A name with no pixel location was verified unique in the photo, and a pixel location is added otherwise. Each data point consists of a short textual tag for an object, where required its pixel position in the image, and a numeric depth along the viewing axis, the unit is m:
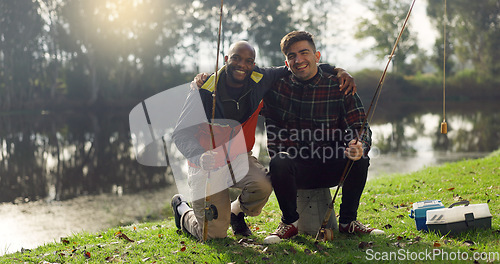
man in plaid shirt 4.33
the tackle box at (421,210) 4.47
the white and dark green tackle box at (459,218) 4.17
